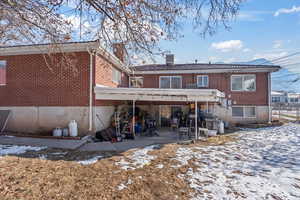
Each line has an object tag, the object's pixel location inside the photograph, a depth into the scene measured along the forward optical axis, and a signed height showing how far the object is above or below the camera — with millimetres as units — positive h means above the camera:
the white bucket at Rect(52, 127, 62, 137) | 7598 -1704
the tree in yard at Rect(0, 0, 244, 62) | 3660 +2212
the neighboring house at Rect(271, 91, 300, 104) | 37562 +666
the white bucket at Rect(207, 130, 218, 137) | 9234 -2051
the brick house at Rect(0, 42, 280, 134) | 7852 +422
